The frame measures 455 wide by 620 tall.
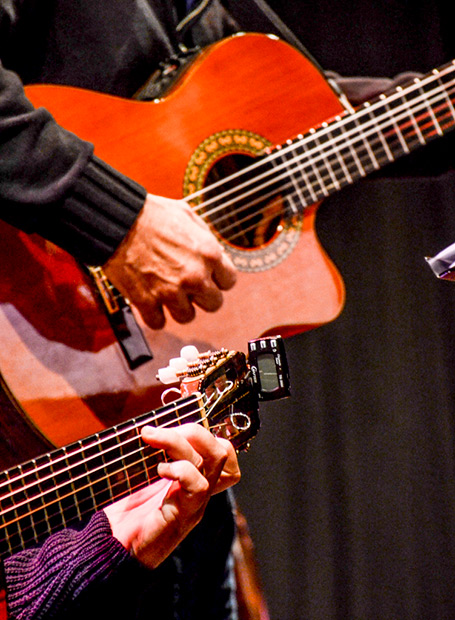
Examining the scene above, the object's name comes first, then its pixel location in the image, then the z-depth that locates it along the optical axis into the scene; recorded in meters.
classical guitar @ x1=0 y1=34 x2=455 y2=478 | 2.90
